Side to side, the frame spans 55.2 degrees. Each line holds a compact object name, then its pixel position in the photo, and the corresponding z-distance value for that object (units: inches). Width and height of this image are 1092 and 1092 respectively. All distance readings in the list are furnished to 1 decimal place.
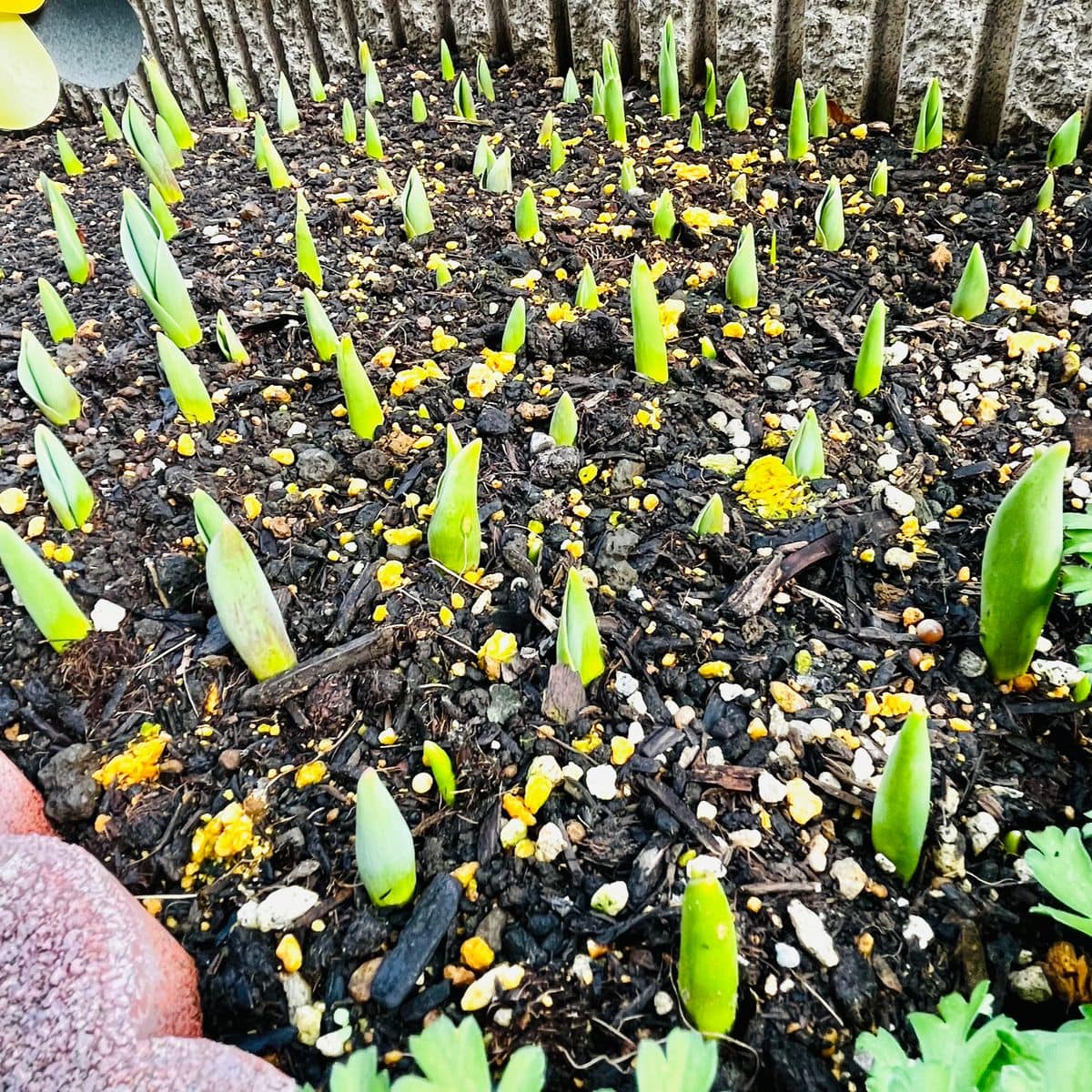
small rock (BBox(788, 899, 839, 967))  12.7
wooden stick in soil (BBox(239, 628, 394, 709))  15.6
